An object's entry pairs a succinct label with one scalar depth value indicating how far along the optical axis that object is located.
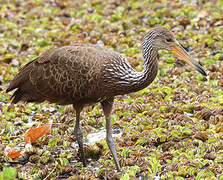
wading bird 12.95
